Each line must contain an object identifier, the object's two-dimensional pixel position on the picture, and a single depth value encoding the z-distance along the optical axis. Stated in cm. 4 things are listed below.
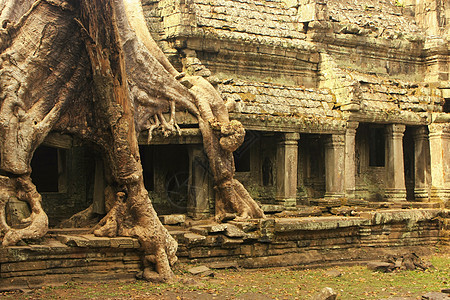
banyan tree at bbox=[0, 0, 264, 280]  951
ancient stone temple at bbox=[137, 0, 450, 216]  1481
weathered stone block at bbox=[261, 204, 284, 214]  1416
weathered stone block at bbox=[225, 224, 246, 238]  1152
